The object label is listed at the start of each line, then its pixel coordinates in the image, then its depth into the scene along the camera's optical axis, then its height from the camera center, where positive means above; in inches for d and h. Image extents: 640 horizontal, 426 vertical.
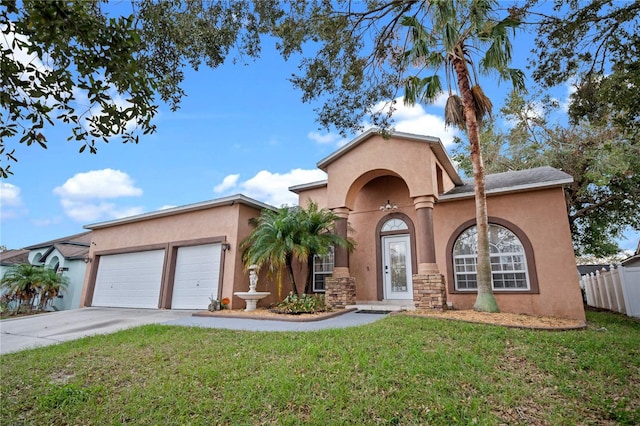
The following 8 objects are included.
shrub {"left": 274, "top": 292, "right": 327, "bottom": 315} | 382.8 -23.4
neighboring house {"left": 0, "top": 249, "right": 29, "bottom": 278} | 782.6 +55.1
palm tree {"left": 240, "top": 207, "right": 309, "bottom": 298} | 397.7 +51.9
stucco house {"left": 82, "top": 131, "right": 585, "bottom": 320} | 380.2 +62.9
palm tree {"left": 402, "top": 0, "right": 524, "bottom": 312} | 257.6 +222.4
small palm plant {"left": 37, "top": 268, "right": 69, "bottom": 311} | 602.5 -9.4
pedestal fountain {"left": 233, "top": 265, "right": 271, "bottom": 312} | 416.2 -11.7
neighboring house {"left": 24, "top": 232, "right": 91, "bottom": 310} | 658.8 +41.9
